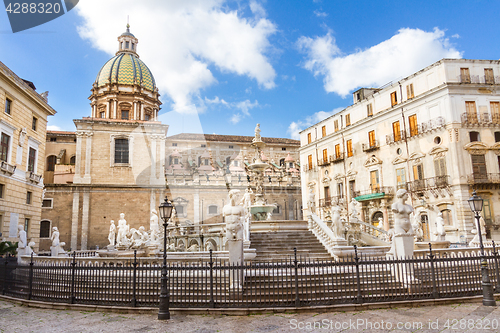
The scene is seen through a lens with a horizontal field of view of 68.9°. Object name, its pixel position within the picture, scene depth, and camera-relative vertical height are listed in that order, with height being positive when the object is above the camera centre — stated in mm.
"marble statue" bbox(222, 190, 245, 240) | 9047 +190
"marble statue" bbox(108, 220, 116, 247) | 22381 -150
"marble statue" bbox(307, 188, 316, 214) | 18344 +1120
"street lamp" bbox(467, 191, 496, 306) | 7910 -1423
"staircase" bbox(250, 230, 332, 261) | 13967 -735
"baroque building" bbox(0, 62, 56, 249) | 20969 +5127
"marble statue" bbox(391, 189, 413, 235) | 9617 +126
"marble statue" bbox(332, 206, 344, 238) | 14344 -26
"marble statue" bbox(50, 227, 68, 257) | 16141 -583
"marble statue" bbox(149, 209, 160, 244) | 16359 +97
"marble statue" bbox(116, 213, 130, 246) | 15870 -38
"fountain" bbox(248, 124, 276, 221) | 19484 +1612
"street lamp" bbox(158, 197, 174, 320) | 7445 -1325
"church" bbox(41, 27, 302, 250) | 33812 +6044
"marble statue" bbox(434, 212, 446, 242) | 16047 -392
